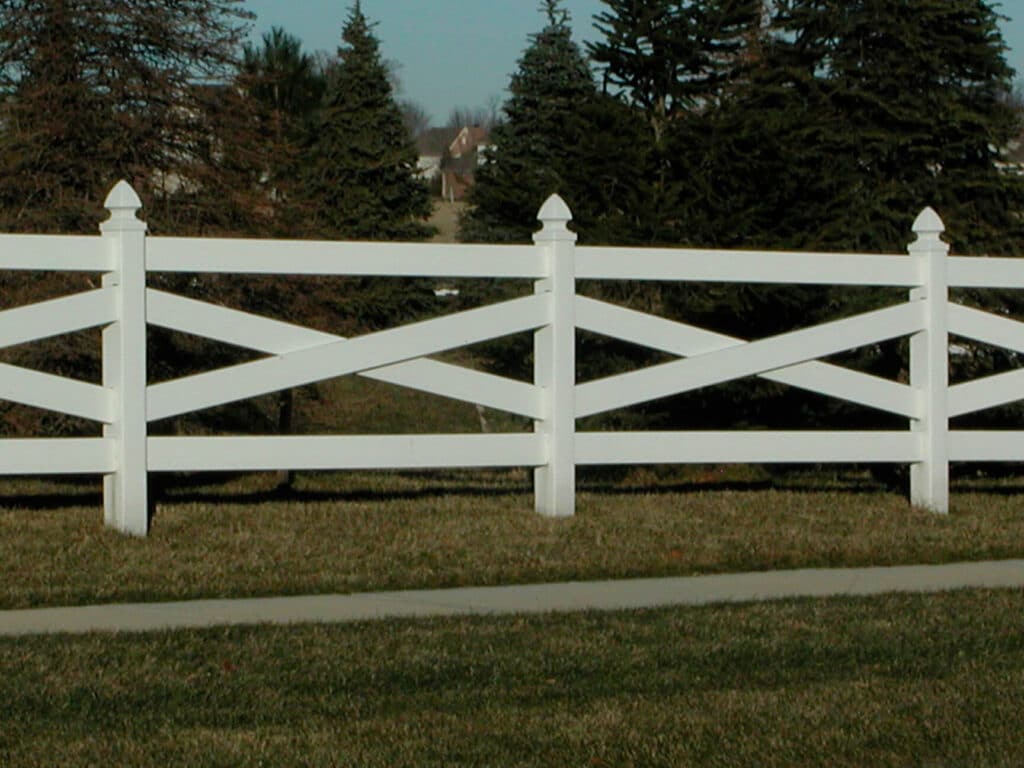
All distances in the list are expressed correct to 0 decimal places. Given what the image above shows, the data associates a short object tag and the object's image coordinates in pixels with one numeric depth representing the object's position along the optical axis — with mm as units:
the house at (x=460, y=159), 77188
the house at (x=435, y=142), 109350
